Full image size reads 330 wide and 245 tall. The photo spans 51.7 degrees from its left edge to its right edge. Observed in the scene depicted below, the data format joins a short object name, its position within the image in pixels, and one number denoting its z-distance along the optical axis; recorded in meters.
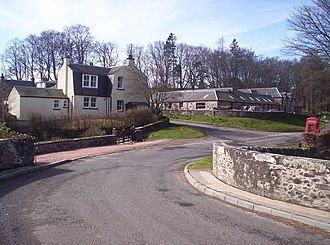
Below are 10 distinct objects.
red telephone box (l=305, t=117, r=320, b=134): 28.88
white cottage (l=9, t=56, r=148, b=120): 39.31
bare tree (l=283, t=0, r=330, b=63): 24.30
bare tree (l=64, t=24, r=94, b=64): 74.88
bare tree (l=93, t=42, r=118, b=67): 79.50
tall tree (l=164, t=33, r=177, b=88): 84.56
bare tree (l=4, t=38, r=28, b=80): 75.81
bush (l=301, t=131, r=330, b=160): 21.30
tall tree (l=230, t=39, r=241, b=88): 93.25
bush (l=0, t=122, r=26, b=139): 15.24
